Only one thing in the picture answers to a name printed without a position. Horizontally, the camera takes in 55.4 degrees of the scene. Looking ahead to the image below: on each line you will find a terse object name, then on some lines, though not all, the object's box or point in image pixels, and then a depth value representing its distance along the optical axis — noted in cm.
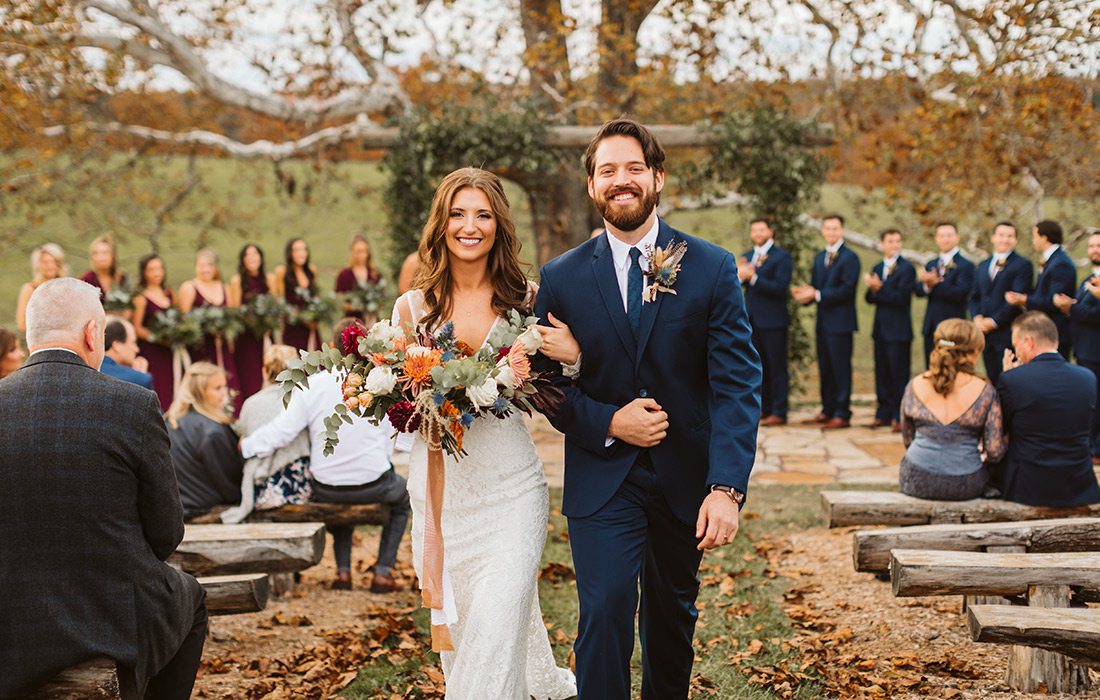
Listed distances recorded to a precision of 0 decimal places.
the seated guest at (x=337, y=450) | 652
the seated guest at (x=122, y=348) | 660
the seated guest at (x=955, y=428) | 627
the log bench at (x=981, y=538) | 524
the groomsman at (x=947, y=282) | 1189
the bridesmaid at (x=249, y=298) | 1161
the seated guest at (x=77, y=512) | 336
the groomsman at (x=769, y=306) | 1248
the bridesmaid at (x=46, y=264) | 961
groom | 356
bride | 376
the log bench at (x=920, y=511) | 614
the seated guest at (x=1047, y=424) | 609
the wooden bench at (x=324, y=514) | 662
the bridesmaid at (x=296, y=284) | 1205
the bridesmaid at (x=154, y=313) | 1080
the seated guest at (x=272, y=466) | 655
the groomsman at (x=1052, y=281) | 1032
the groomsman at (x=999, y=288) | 1092
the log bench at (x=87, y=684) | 339
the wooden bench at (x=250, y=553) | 542
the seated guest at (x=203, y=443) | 652
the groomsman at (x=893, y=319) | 1234
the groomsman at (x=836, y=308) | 1248
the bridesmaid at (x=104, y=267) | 1042
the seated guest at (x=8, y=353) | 632
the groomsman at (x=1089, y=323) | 987
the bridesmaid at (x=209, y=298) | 1116
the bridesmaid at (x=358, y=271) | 1247
